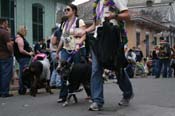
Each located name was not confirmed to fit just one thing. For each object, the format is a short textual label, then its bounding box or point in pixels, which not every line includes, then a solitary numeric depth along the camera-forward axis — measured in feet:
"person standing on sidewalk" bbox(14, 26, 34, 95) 36.24
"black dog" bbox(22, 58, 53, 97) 34.71
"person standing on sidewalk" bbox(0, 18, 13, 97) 34.06
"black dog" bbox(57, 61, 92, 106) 26.27
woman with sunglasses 27.27
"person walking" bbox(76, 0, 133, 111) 23.25
